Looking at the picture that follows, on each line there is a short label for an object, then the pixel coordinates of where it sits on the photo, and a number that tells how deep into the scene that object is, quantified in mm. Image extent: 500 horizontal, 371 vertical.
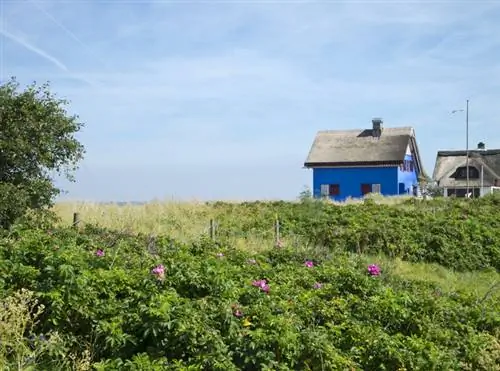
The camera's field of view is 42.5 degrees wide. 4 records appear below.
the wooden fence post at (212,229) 12758
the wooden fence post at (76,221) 11180
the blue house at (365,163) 45781
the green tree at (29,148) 11031
